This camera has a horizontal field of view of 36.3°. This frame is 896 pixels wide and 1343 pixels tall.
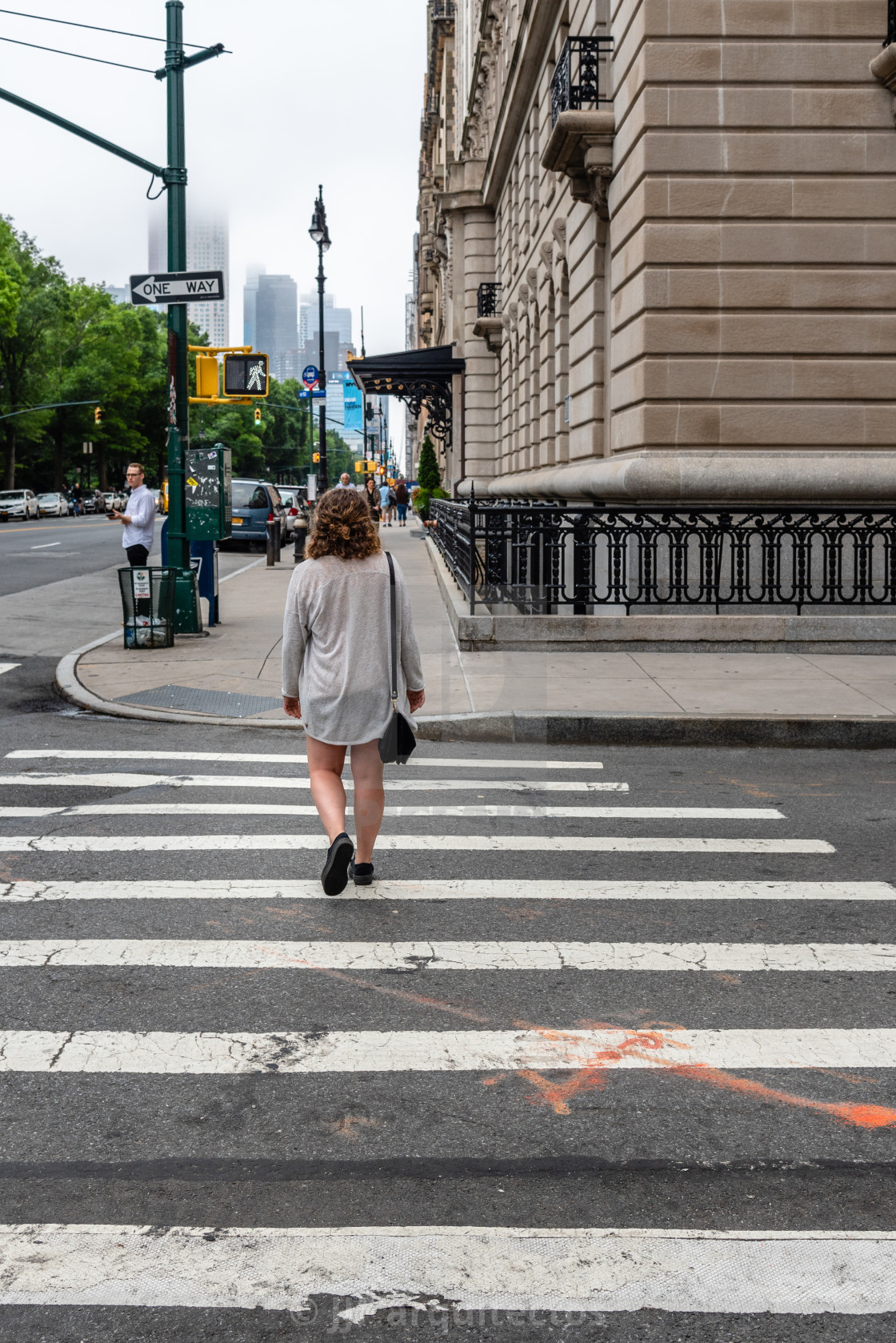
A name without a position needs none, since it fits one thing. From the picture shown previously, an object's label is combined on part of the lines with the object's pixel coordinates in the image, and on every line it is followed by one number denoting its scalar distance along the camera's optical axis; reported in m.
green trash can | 14.46
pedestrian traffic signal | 19.61
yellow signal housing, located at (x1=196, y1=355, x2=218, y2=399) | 19.22
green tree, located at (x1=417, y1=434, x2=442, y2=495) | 51.06
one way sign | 14.77
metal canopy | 39.41
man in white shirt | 16.69
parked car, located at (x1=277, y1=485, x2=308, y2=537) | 40.81
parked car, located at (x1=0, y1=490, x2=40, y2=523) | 70.25
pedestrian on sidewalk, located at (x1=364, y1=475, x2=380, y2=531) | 35.72
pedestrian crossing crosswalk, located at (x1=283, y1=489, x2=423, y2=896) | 5.98
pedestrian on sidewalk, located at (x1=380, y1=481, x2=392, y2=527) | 60.29
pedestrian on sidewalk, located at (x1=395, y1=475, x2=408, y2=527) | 61.09
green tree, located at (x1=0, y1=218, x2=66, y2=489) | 81.12
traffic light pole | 14.73
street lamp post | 40.97
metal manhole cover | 11.09
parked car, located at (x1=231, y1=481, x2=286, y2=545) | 36.16
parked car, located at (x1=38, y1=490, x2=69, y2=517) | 78.50
